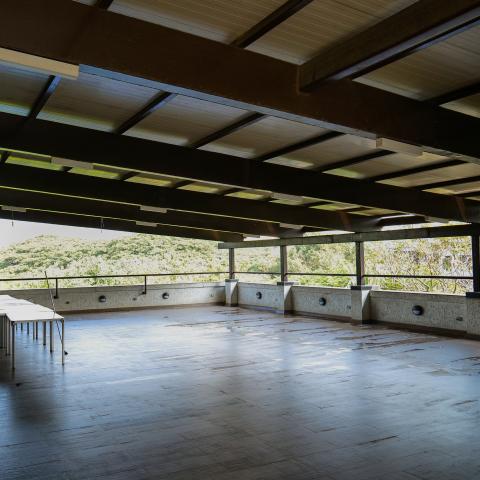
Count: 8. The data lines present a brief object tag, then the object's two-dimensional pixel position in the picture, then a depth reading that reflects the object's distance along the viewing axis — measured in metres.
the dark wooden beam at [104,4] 3.23
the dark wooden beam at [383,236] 9.88
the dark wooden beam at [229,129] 5.17
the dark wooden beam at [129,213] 10.19
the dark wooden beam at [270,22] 3.16
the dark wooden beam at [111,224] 13.35
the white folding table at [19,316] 6.86
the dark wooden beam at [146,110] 4.65
